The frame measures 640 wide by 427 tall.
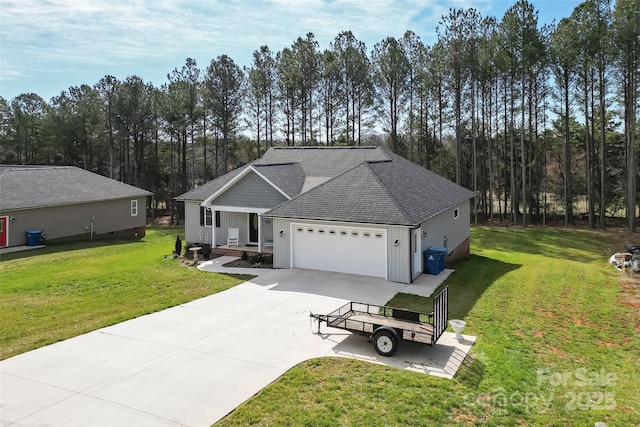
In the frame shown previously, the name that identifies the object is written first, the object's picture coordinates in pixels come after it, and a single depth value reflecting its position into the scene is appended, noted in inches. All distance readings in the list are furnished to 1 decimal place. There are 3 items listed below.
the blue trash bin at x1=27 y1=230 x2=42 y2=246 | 895.7
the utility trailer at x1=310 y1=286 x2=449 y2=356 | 338.6
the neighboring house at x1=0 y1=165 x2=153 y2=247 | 895.7
